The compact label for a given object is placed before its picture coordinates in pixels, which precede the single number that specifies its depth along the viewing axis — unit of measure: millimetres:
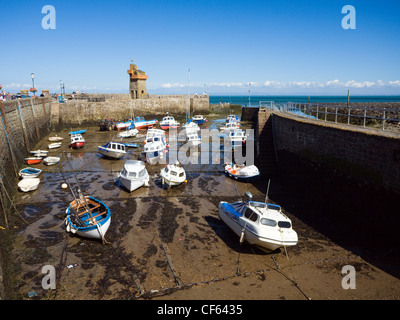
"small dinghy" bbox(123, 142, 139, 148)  30172
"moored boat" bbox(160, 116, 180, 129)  42469
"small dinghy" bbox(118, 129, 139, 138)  35281
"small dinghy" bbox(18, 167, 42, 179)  19938
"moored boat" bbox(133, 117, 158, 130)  41294
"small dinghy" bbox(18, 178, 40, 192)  18047
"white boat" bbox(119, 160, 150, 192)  18156
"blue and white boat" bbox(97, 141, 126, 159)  25469
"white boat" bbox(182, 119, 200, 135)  33406
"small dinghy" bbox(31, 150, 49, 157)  25067
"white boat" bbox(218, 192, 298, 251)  10703
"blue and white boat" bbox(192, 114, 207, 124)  46872
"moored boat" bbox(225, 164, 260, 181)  20453
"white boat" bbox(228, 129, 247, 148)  28572
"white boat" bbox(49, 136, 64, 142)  32531
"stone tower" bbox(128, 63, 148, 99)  51250
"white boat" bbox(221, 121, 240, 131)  37156
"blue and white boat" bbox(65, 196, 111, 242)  12070
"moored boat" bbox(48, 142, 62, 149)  29606
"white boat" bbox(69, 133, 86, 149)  29500
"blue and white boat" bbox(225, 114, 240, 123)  43872
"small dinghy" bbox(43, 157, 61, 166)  23812
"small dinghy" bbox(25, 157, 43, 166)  23312
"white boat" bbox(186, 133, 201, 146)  31266
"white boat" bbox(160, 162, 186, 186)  18766
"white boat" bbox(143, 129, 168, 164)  24828
